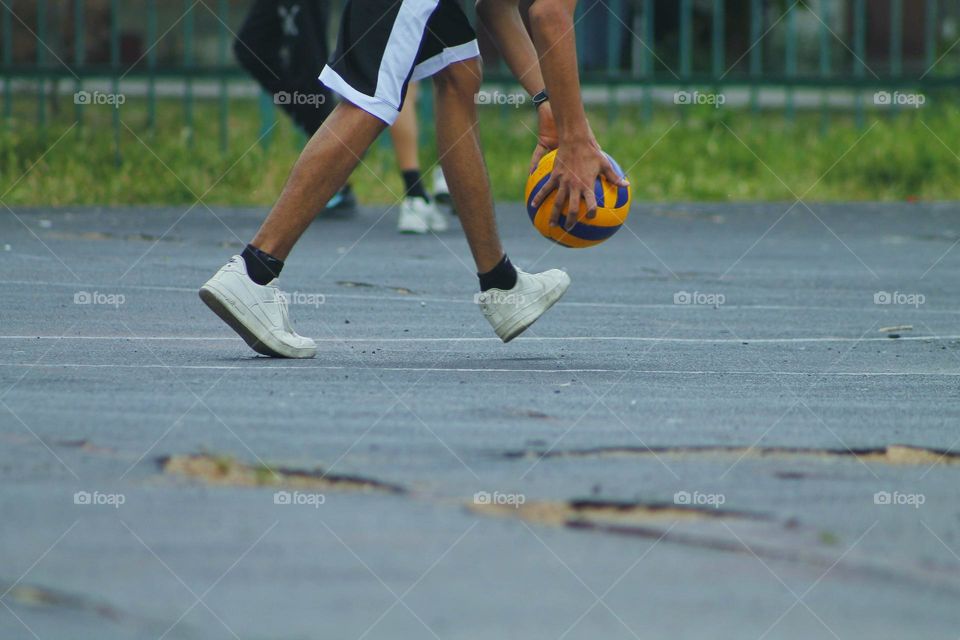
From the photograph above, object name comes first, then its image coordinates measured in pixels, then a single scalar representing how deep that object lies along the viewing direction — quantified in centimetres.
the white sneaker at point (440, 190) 1966
